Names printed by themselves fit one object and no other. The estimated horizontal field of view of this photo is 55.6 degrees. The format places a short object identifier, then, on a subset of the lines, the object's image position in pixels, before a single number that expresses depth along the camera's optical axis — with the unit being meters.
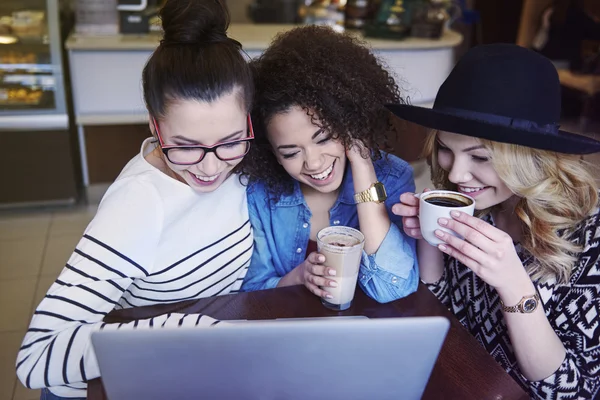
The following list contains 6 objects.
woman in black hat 1.15
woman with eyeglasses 1.09
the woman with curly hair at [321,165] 1.37
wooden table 1.05
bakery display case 3.44
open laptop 0.77
